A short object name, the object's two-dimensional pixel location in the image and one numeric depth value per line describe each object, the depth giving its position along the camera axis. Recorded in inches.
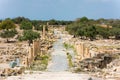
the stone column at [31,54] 2011.6
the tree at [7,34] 3938.7
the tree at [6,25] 4742.9
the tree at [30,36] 3385.8
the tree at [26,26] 4910.4
